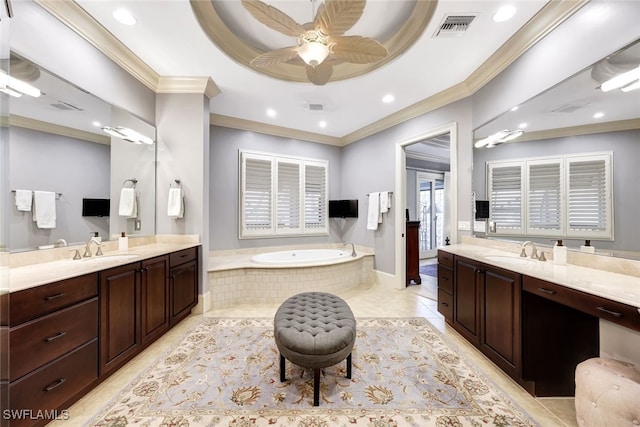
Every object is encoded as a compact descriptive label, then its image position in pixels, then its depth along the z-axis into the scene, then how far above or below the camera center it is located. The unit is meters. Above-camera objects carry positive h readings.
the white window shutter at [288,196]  4.33 +0.32
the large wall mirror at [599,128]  1.45 +0.66
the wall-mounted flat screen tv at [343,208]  4.55 +0.11
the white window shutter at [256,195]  3.99 +0.33
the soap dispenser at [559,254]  1.79 -0.31
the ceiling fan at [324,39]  1.45 +1.32
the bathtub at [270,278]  3.12 -0.94
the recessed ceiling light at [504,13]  1.81 +1.65
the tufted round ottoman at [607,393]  1.05 -0.89
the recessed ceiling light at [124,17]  1.87 +1.66
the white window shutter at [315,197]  4.61 +0.34
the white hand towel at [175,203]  2.76 +0.12
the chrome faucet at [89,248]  1.98 -0.32
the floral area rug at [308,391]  1.38 -1.25
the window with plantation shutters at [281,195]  4.05 +0.34
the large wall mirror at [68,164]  1.59 +0.42
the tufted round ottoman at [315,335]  1.42 -0.80
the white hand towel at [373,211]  4.04 +0.04
